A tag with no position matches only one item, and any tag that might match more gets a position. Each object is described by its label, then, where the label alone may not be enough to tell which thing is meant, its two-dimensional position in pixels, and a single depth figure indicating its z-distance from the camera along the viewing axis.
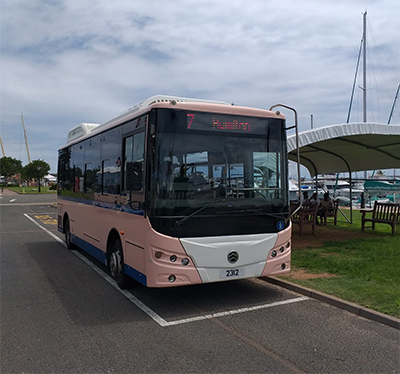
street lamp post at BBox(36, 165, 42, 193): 70.64
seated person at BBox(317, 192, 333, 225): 15.86
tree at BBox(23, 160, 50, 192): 70.88
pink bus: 5.89
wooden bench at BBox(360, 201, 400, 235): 12.51
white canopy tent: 10.95
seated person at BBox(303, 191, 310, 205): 15.84
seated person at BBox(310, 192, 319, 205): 15.51
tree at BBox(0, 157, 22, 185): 90.06
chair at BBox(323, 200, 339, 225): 15.82
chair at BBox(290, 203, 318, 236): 12.89
